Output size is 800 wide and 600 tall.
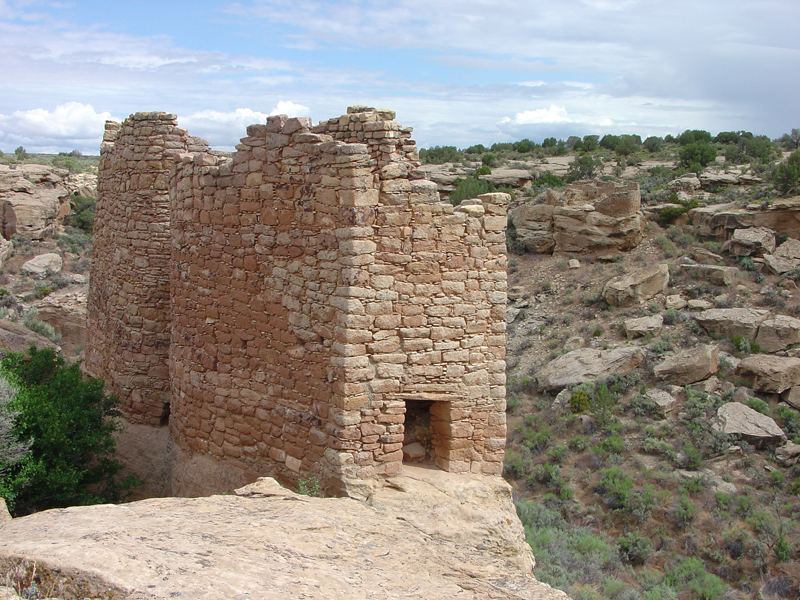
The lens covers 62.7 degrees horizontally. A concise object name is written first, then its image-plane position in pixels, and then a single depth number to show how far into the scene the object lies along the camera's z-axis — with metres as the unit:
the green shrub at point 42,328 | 16.55
